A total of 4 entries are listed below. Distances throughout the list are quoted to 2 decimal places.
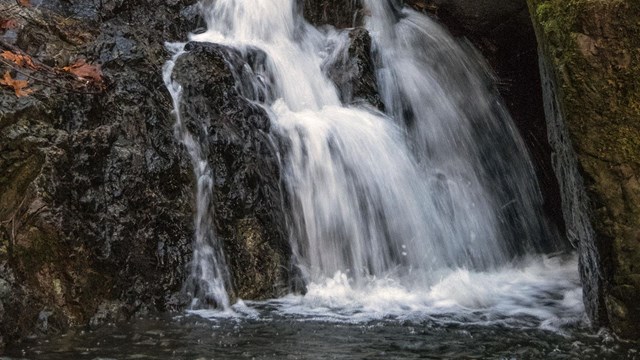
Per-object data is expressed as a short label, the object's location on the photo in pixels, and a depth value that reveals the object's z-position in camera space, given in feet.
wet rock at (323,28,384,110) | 26.76
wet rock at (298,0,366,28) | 31.42
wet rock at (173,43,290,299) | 19.34
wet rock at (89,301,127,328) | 16.05
